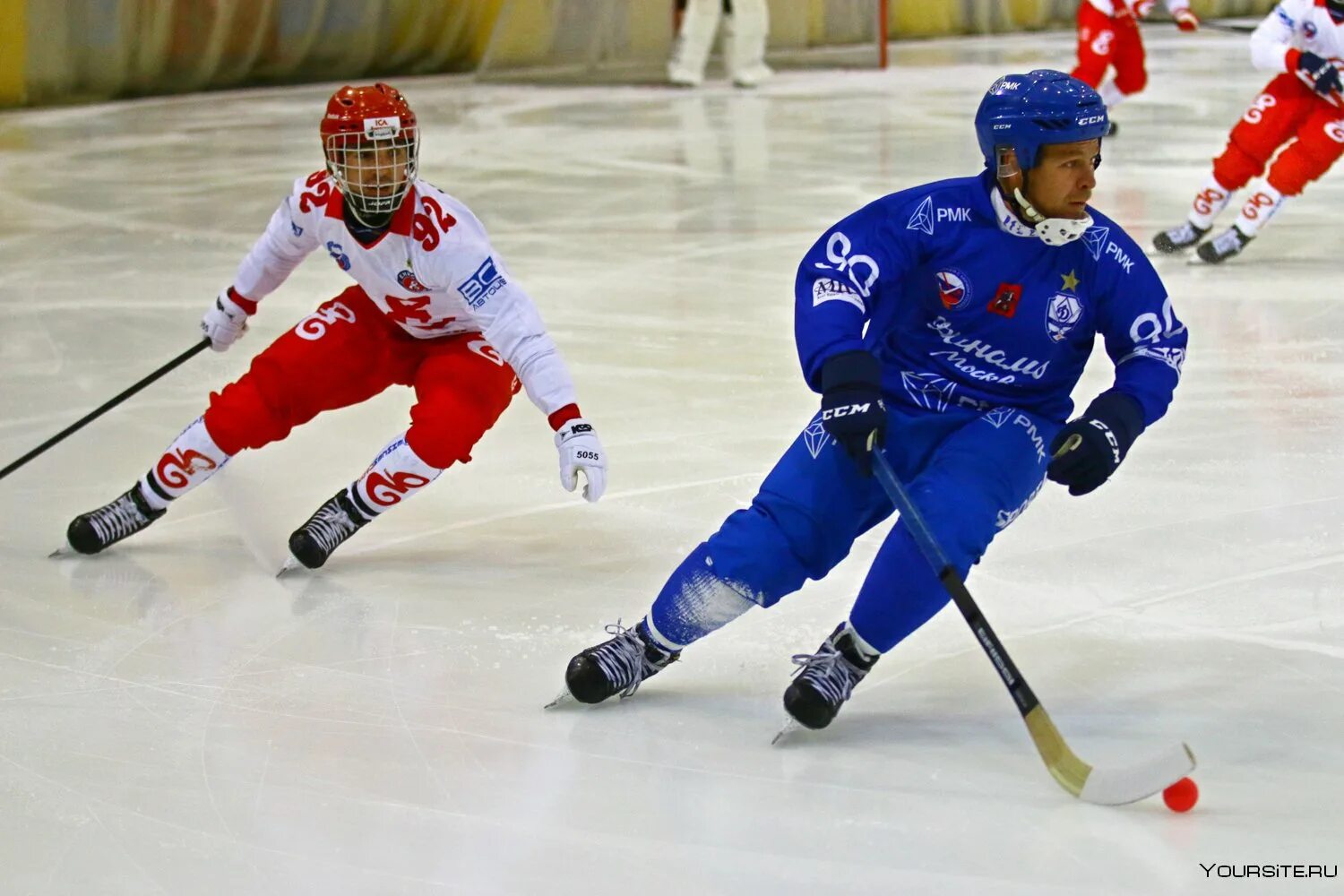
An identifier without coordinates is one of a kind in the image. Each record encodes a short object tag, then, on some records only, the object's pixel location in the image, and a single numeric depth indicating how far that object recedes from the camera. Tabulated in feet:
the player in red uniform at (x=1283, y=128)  40.86
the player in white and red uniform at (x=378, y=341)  21.27
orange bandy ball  15.53
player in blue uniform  17.01
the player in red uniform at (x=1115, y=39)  65.31
